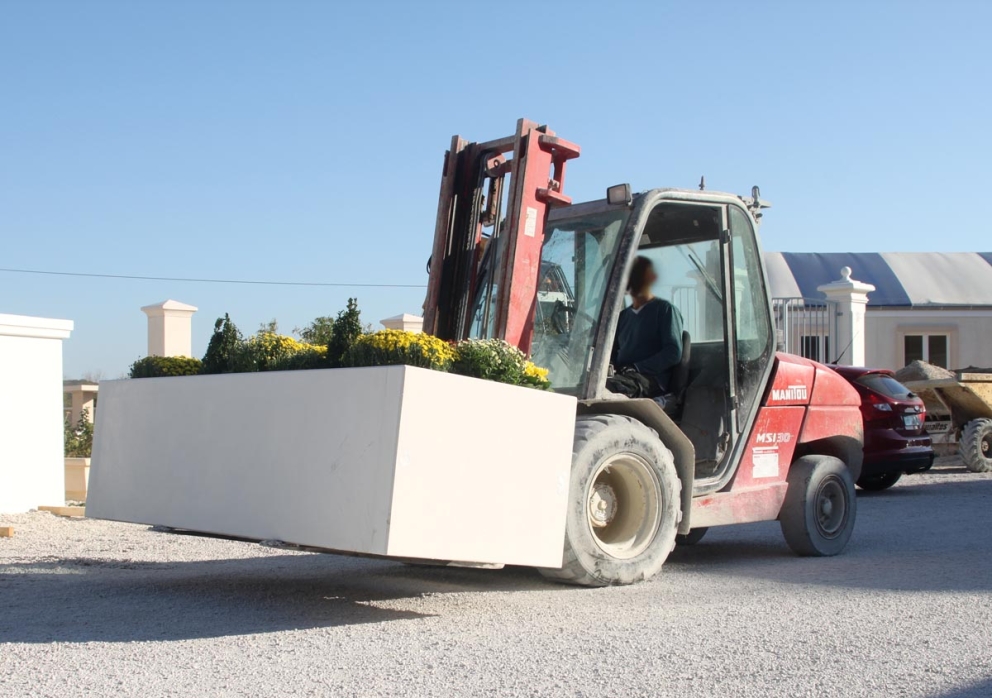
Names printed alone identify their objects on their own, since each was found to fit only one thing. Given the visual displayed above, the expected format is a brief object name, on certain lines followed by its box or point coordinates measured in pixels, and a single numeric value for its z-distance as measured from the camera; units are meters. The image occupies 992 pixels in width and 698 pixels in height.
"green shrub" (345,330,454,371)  5.57
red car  14.66
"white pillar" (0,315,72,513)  11.37
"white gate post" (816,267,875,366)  21.20
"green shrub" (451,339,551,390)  5.79
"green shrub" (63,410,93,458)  14.84
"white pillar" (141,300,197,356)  15.05
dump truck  17.83
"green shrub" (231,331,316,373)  6.28
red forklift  6.76
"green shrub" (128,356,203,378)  6.85
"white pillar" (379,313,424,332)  16.64
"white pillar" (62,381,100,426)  15.90
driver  7.81
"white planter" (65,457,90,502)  12.98
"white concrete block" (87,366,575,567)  5.16
